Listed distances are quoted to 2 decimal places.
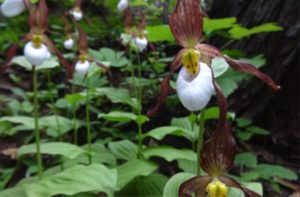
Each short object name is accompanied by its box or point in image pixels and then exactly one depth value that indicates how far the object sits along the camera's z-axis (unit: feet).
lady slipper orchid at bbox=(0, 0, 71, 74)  1.49
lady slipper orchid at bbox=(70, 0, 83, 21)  2.63
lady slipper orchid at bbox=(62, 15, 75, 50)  2.33
